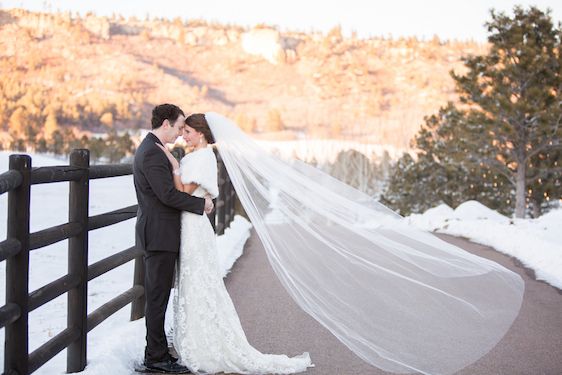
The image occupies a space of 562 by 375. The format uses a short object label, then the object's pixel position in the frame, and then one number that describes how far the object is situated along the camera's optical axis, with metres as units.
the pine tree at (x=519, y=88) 22.12
